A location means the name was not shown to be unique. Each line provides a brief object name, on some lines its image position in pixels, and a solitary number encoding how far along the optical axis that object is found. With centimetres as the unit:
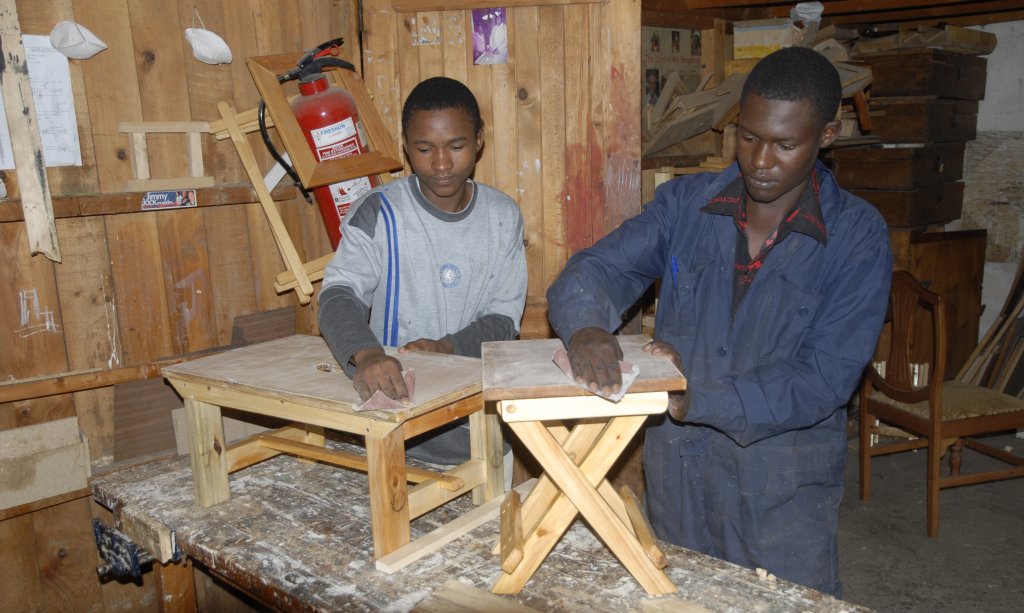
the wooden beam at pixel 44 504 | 273
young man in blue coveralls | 185
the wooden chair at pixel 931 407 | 441
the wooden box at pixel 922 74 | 566
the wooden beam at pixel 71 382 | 269
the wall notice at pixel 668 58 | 486
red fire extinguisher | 319
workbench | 171
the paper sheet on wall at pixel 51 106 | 260
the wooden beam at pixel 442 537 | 186
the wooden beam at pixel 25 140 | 254
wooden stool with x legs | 160
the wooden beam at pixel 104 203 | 261
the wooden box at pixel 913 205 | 579
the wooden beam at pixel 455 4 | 333
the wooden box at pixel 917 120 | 570
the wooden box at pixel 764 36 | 522
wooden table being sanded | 182
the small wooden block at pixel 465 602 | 168
